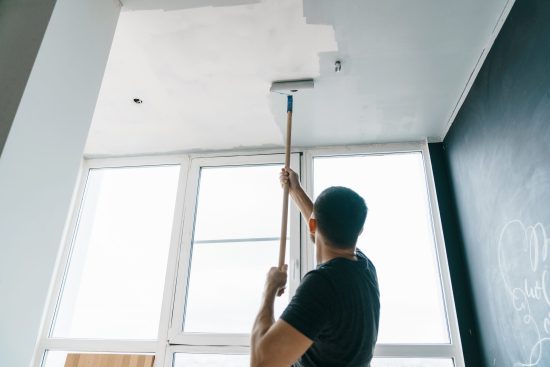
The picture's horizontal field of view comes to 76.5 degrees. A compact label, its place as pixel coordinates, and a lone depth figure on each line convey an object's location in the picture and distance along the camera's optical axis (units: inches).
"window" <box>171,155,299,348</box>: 87.6
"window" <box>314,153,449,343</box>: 83.0
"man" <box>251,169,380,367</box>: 35.1
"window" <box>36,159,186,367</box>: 89.8
